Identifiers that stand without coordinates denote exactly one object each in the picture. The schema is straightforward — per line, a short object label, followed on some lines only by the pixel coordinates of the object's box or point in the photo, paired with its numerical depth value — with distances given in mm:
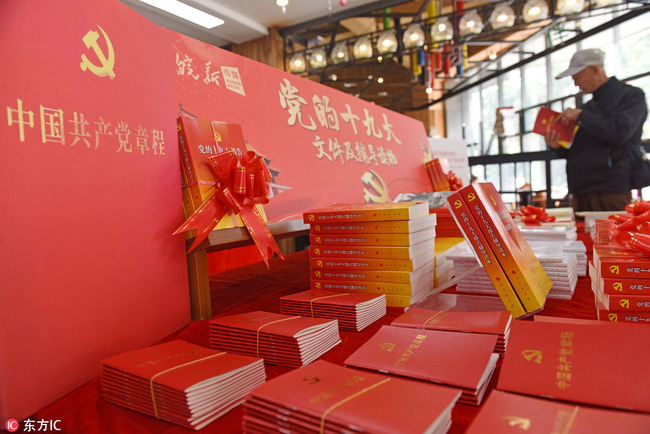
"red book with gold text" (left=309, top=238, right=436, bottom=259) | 1107
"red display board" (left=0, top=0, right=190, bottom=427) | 636
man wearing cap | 2562
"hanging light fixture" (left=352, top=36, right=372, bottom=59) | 6367
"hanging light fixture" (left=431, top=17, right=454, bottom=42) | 5641
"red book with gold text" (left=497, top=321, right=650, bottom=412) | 531
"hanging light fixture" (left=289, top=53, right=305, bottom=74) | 6480
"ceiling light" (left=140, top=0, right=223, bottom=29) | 4121
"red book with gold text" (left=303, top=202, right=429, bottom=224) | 1101
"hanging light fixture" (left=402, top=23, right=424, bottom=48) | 5922
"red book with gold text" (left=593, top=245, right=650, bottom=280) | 836
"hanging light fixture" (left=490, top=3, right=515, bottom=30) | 5363
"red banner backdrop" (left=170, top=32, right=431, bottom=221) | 1309
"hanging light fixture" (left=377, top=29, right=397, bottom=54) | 6121
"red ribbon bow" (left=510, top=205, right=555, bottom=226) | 2166
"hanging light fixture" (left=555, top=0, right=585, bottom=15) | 4833
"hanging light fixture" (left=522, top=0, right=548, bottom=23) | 5260
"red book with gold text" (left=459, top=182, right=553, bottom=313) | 972
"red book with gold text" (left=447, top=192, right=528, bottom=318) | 985
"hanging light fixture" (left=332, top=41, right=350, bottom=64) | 6422
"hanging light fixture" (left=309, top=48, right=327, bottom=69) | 6562
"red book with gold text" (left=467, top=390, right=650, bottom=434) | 443
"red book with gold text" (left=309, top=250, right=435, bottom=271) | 1112
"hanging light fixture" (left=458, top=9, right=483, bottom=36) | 5537
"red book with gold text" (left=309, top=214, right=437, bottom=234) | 1099
